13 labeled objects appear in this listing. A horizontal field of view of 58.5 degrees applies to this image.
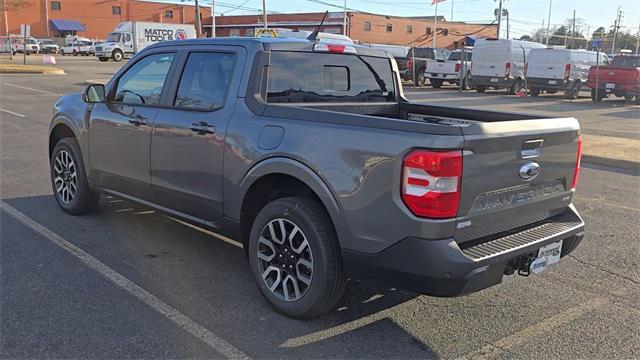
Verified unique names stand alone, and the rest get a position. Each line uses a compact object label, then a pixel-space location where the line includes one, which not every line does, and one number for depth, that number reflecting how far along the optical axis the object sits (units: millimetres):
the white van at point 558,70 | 24594
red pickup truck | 22906
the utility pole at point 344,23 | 56553
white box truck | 49625
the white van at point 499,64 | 26406
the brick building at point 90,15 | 73500
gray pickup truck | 3117
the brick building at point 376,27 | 63372
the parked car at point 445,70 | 29625
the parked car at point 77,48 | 63156
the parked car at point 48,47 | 63406
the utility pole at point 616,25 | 83425
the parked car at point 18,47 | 61962
